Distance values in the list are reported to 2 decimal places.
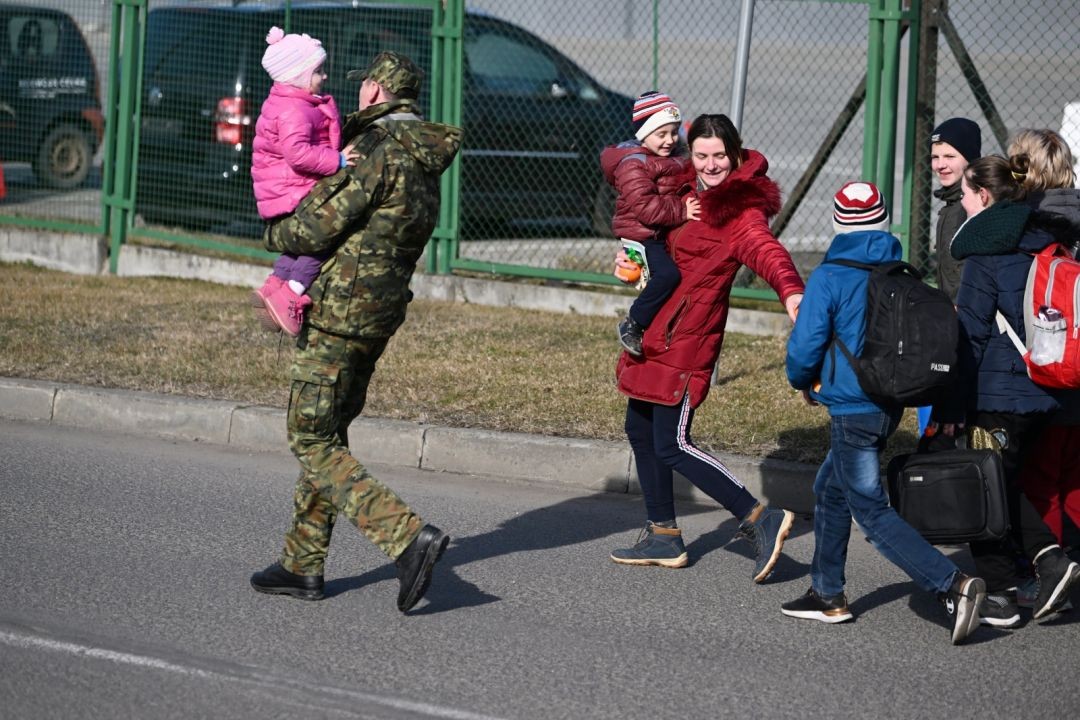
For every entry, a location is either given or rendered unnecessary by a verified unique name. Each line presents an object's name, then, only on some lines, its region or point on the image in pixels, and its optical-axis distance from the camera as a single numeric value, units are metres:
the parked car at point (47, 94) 26.64
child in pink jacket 10.61
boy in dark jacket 11.66
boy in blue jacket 9.74
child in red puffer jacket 11.09
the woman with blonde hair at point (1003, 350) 10.29
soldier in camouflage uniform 9.76
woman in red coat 10.95
